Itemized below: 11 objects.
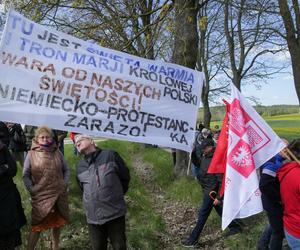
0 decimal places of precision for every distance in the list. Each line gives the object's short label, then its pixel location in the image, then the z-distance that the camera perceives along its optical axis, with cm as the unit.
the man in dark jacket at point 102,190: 505
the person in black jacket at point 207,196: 708
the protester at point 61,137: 1002
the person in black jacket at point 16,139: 928
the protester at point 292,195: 462
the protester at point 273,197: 553
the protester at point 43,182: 578
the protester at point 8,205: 496
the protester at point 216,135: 1040
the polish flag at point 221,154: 570
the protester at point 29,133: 949
